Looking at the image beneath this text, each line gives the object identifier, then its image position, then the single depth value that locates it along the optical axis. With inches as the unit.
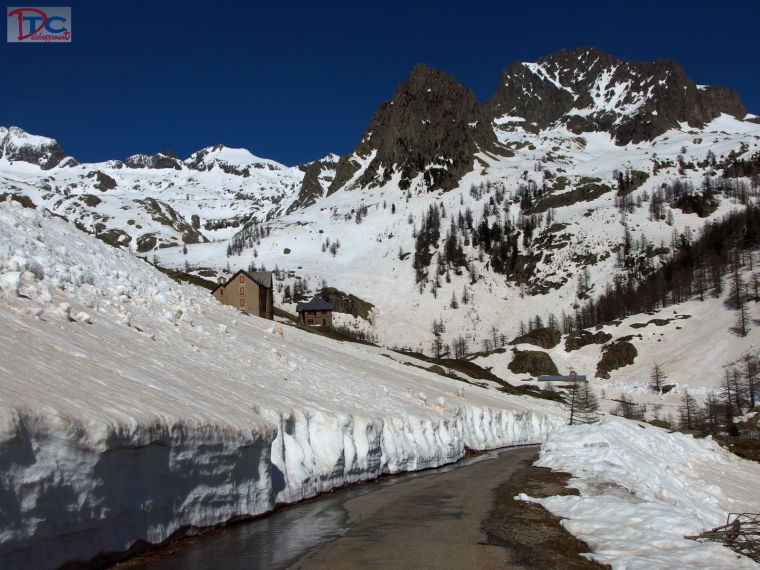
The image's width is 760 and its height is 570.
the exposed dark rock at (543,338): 5492.1
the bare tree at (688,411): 3232.0
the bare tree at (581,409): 2276.3
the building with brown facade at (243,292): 3110.2
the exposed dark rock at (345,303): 7298.2
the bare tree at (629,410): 3476.1
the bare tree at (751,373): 3509.8
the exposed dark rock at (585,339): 5265.8
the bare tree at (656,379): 4114.2
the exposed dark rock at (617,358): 4896.7
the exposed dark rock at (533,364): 4909.0
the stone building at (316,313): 4822.8
